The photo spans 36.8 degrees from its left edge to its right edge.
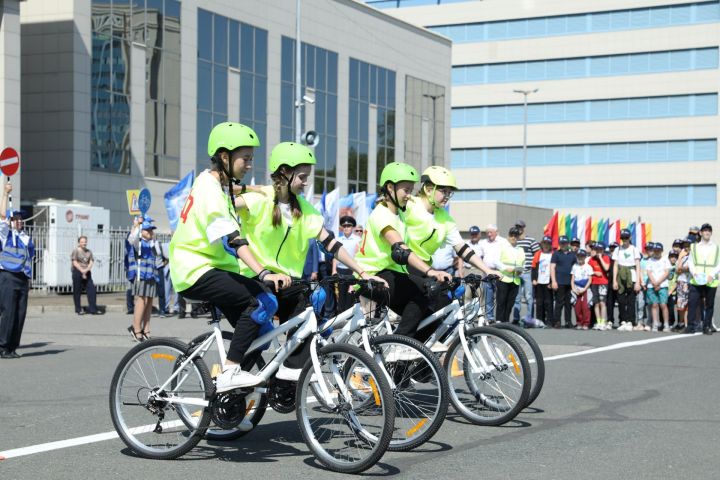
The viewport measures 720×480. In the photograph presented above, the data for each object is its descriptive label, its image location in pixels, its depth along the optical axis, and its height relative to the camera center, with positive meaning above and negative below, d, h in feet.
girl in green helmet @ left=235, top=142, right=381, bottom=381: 22.62 -0.09
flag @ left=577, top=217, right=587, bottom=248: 117.63 -0.64
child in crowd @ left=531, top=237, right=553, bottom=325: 65.57 -3.62
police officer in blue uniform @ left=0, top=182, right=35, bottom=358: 40.37 -2.28
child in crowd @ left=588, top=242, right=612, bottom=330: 63.93 -3.42
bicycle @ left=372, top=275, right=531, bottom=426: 25.59 -3.39
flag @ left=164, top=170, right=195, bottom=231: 72.18 +1.30
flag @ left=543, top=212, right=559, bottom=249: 93.05 -0.38
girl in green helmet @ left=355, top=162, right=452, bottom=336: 26.96 -0.85
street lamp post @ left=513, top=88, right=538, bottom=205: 228.14 +10.66
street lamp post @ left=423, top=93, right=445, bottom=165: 201.92 +14.72
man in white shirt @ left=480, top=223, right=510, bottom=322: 62.48 -1.56
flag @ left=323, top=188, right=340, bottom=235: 74.18 +0.62
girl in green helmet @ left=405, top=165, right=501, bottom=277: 28.50 +0.07
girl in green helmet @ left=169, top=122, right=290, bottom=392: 21.08 -0.72
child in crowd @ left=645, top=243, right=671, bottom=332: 63.36 -3.50
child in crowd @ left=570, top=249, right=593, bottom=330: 64.85 -3.90
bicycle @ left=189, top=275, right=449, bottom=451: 21.48 -2.97
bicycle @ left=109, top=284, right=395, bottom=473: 20.08 -3.51
